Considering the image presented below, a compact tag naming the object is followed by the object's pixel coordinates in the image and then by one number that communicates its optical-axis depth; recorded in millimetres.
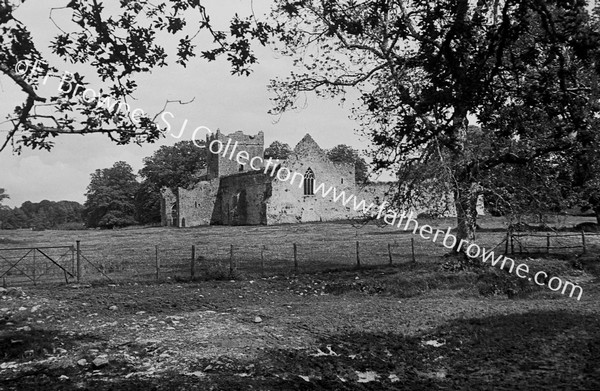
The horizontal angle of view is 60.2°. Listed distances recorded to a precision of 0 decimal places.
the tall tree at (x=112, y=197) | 78125
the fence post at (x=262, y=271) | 16497
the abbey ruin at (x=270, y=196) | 52594
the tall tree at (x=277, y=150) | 89500
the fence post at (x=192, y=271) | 15448
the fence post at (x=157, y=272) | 15203
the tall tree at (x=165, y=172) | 78000
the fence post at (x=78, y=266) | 14729
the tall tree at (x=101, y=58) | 6114
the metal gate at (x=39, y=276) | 14852
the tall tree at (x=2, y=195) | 77625
